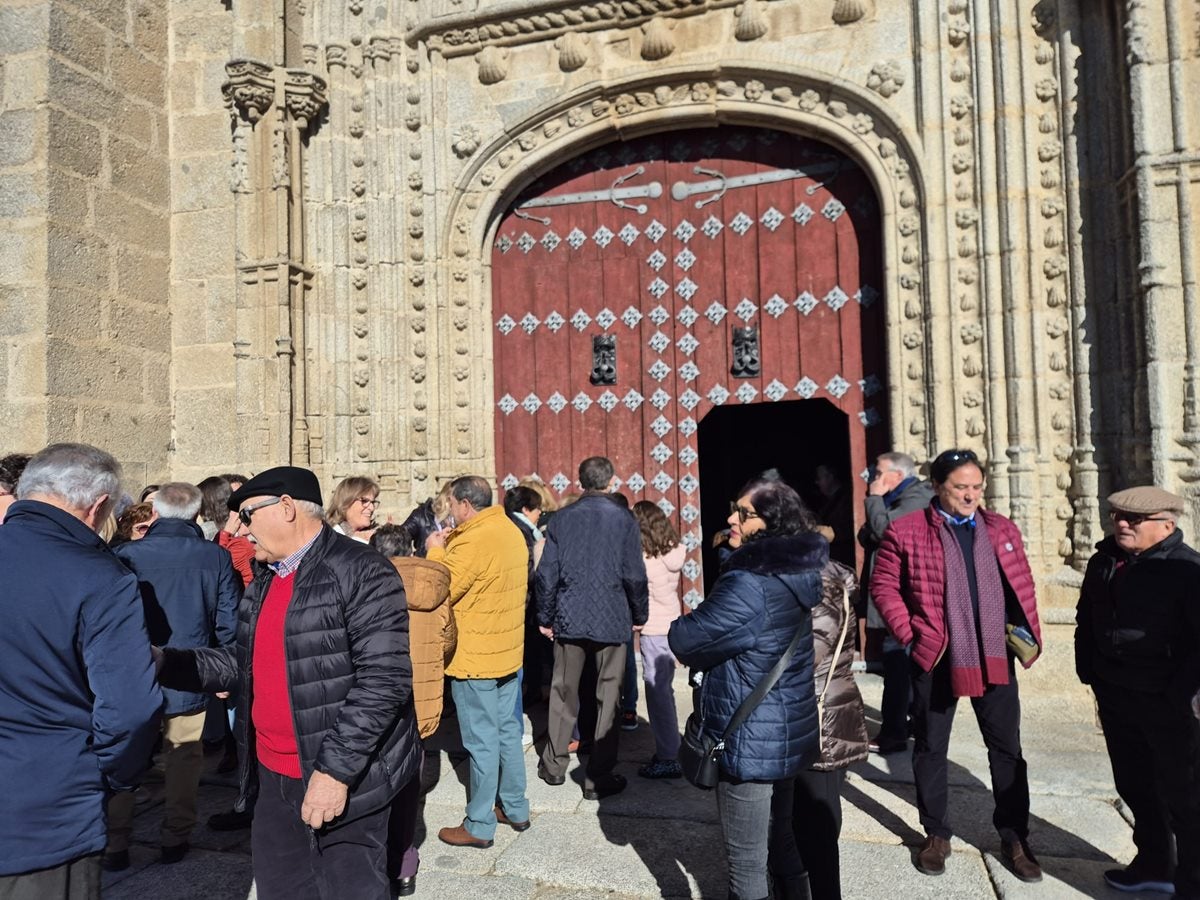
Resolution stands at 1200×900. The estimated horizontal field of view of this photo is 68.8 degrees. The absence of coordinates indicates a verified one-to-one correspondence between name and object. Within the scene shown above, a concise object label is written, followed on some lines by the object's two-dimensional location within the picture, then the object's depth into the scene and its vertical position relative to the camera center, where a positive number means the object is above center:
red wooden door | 6.76 +1.46
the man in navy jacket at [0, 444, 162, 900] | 2.03 -0.50
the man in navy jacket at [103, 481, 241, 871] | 3.66 -0.54
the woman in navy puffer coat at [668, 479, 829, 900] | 2.62 -0.55
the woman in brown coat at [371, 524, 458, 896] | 3.28 -0.59
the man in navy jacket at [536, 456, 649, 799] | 4.37 -0.60
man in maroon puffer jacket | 3.33 -0.61
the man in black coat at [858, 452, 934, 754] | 4.71 -0.30
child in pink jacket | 4.54 -0.82
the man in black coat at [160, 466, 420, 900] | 2.34 -0.56
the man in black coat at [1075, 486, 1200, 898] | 3.02 -0.73
